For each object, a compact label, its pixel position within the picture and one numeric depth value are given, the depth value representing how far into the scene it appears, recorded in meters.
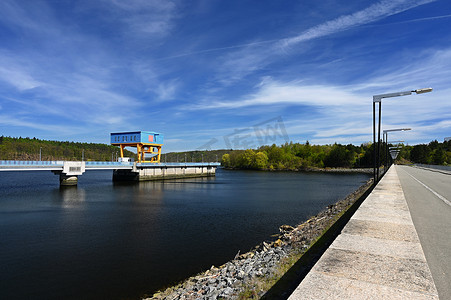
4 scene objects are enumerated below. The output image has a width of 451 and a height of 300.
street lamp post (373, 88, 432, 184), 19.98
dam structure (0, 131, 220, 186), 54.68
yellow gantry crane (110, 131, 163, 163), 78.38
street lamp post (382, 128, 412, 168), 38.78
